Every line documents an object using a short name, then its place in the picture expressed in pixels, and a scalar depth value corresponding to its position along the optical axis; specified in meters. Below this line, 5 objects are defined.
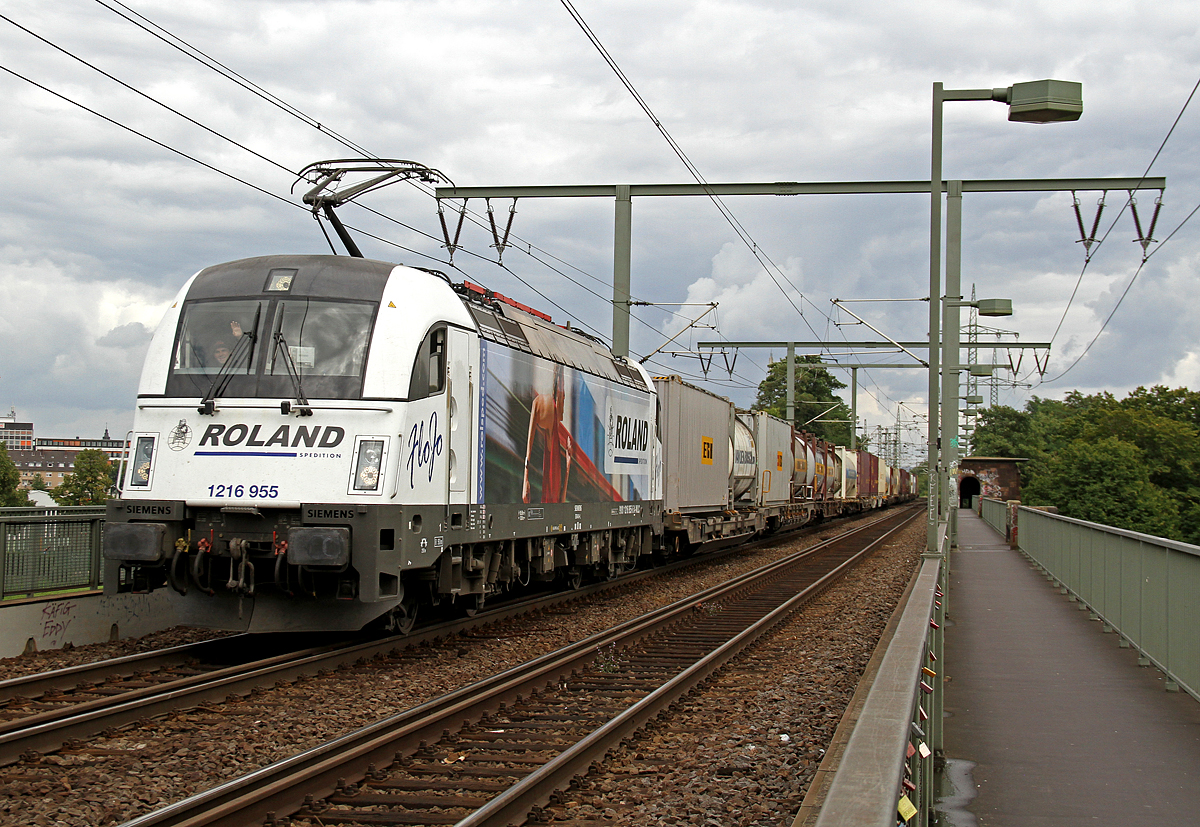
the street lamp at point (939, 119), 16.30
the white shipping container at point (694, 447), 21.00
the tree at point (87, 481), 87.41
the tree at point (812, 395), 98.44
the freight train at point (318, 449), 9.56
